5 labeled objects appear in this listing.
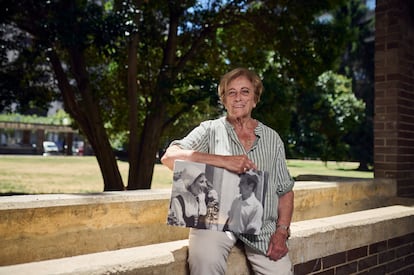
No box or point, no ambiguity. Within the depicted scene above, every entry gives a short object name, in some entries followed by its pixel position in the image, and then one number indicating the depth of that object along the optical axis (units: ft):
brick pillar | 15.99
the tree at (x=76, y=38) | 22.20
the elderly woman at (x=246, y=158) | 7.08
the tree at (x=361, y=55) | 110.93
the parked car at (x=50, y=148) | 106.80
